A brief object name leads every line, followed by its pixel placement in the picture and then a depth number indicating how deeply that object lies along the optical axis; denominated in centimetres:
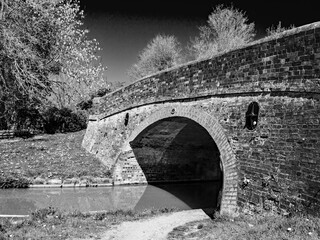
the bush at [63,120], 2355
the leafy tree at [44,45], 955
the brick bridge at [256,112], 580
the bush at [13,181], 1122
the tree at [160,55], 3309
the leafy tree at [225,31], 2728
